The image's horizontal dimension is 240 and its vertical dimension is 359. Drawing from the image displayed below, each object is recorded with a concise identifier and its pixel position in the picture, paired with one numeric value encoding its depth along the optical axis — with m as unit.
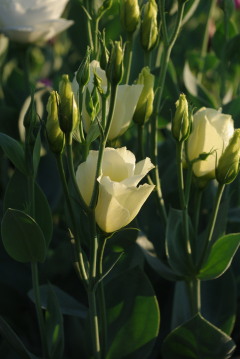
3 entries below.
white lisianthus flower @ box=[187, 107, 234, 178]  1.03
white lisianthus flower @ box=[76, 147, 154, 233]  0.95
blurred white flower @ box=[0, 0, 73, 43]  1.24
